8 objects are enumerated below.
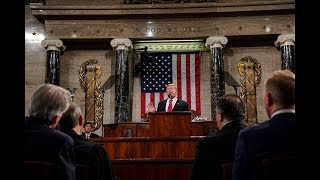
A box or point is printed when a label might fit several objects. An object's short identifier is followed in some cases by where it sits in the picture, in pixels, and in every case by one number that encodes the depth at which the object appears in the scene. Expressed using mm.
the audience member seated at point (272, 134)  2377
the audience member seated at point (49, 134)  2582
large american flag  13656
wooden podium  8258
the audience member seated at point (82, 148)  3402
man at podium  10742
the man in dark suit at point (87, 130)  11178
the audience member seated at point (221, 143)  3445
